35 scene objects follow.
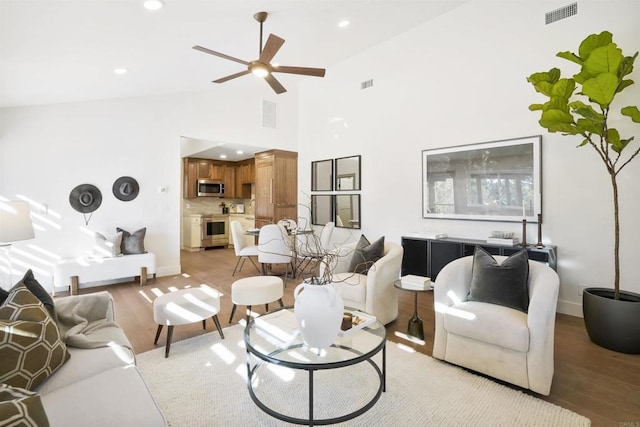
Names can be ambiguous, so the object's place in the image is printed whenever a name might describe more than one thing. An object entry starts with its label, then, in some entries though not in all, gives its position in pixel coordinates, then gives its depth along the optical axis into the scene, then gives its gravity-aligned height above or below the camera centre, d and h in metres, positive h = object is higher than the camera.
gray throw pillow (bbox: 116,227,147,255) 4.67 -0.53
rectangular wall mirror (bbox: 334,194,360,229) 5.57 -0.06
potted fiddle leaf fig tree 2.45 +0.78
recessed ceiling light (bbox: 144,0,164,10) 2.41 +1.64
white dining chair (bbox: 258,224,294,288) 4.57 -0.53
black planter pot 2.49 -0.96
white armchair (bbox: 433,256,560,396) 1.92 -0.84
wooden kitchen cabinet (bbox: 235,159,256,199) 8.53 +0.87
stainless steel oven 8.00 -0.61
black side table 2.77 -1.09
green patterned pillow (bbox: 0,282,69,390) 1.27 -0.61
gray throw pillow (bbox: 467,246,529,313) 2.23 -0.57
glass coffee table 1.69 -1.13
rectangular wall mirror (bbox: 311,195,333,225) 6.15 -0.03
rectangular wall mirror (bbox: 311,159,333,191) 6.14 +0.68
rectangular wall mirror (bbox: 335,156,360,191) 5.55 +0.65
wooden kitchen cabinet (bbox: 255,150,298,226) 6.62 +0.48
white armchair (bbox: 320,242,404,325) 2.92 -0.78
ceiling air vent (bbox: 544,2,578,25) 3.29 +2.15
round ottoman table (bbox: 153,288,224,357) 2.55 -0.86
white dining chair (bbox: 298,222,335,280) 5.29 -0.49
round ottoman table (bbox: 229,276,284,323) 2.96 -0.82
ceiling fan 2.95 +1.55
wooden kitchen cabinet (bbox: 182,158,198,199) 8.17 +0.81
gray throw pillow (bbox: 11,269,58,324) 1.73 -0.49
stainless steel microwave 8.20 +0.54
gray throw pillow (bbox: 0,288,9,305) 1.59 -0.46
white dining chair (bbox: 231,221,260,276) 5.09 -0.65
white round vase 1.69 -0.59
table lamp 2.67 -0.13
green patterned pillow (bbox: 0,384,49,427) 0.83 -0.58
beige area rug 1.77 -1.22
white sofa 1.14 -0.78
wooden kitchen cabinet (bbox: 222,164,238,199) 8.85 +0.80
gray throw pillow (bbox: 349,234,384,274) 3.24 -0.50
